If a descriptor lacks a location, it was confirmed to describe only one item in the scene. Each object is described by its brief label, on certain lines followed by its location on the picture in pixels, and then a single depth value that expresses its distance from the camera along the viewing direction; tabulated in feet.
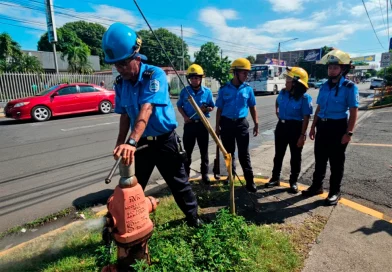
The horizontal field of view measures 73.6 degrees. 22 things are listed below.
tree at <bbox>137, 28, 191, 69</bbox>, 170.32
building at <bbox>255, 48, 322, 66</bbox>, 242.37
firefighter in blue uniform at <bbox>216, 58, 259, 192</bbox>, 12.30
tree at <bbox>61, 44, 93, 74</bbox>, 74.69
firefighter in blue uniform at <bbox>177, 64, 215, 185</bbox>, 13.35
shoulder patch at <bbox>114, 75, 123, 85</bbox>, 7.80
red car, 33.94
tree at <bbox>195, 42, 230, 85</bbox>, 102.27
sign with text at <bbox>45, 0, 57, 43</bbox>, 50.79
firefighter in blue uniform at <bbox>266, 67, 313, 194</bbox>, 12.00
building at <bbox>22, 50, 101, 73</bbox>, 107.55
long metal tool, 7.68
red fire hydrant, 5.18
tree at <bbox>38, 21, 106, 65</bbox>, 162.61
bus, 80.89
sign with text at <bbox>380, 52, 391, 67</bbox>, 51.26
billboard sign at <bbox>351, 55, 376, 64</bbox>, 192.71
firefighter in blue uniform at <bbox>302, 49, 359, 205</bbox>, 10.41
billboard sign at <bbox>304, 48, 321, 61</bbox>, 192.13
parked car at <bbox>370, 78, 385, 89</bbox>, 113.91
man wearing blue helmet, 6.17
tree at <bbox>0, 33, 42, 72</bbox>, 56.34
